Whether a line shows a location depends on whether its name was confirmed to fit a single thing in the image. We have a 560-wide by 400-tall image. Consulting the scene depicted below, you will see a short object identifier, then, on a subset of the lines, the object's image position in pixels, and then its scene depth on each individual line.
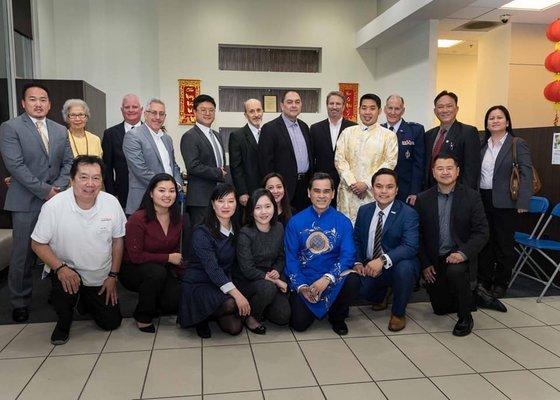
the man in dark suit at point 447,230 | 3.00
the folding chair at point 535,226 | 3.76
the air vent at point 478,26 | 6.41
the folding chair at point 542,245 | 3.46
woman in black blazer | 3.40
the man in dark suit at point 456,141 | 3.47
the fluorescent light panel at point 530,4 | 5.72
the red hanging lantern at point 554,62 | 5.50
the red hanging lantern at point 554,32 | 5.27
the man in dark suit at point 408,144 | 3.72
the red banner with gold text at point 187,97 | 7.15
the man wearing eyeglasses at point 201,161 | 3.40
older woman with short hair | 3.41
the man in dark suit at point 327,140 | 3.69
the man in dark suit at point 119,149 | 3.66
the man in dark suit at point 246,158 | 3.53
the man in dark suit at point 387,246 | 2.92
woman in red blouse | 2.84
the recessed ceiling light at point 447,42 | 7.61
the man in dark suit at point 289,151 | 3.49
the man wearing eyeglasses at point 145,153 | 3.31
